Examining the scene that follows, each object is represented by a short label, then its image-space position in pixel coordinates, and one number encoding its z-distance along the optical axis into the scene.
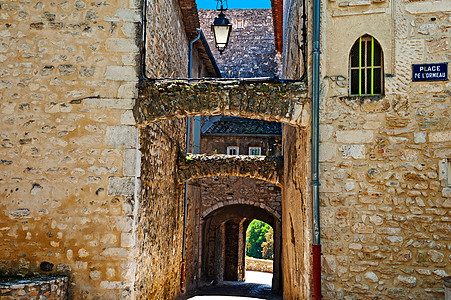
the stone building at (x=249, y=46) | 15.90
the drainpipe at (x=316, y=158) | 4.92
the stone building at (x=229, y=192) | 12.52
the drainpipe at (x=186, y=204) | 9.58
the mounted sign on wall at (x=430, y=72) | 4.88
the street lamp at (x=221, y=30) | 6.87
